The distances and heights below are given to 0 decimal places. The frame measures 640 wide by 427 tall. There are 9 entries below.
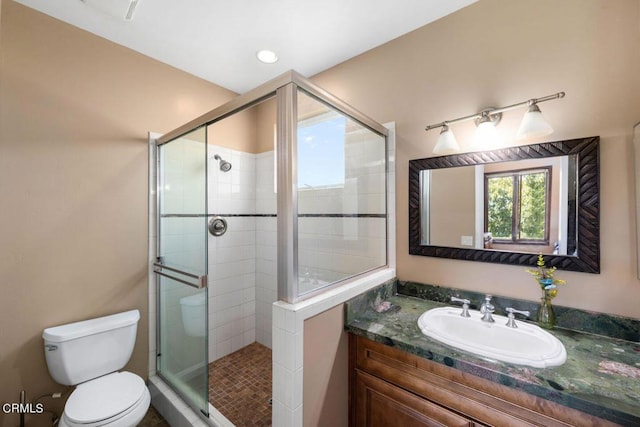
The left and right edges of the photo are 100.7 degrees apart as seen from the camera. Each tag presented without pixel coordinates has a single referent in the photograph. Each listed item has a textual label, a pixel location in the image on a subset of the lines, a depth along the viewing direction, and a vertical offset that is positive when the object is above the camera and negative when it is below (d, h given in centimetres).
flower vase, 130 -51
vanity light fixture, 129 +46
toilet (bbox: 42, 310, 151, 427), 132 -96
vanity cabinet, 93 -77
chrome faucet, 137 -52
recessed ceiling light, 201 +120
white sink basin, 104 -58
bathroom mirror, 128 +3
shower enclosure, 122 -4
